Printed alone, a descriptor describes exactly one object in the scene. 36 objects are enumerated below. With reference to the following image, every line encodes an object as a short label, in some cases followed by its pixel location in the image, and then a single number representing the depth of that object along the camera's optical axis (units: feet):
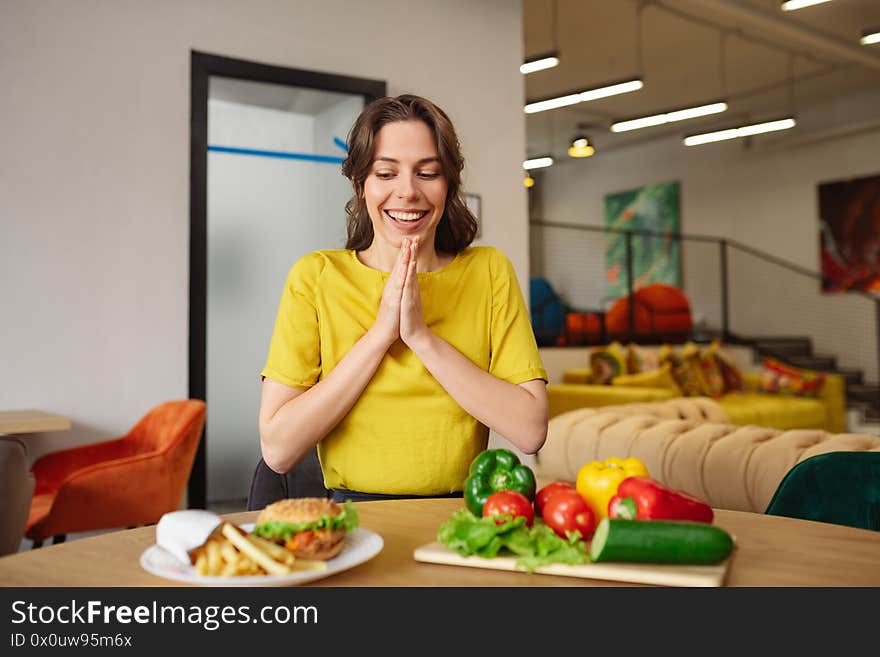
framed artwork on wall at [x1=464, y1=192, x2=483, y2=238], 17.60
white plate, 3.07
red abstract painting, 32.86
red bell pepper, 3.63
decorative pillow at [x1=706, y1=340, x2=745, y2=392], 28.07
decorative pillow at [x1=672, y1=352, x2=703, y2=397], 26.21
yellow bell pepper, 4.06
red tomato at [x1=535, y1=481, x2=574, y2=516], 4.03
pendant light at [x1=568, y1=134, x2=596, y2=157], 30.14
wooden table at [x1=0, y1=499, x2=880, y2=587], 3.43
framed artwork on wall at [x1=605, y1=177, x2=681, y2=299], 40.22
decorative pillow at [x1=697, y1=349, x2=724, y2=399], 26.54
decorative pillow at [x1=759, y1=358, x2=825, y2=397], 27.35
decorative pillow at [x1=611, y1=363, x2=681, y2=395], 24.14
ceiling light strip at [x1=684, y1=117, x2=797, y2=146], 29.04
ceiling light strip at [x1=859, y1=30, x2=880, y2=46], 22.52
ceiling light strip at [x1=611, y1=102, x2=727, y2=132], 28.07
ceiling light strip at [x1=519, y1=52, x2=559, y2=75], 22.29
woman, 5.24
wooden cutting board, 3.29
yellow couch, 22.35
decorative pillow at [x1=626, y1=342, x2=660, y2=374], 25.90
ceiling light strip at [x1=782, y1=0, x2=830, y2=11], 19.74
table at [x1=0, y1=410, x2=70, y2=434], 10.52
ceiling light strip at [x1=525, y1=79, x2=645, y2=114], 24.70
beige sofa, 8.46
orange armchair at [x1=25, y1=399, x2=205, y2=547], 10.25
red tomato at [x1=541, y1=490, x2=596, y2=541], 3.82
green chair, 5.96
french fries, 3.14
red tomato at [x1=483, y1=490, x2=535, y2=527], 3.79
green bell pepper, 4.19
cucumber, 3.37
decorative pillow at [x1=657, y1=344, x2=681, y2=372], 26.60
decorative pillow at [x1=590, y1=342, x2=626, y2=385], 25.17
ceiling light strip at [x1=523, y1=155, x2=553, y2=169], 35.92
